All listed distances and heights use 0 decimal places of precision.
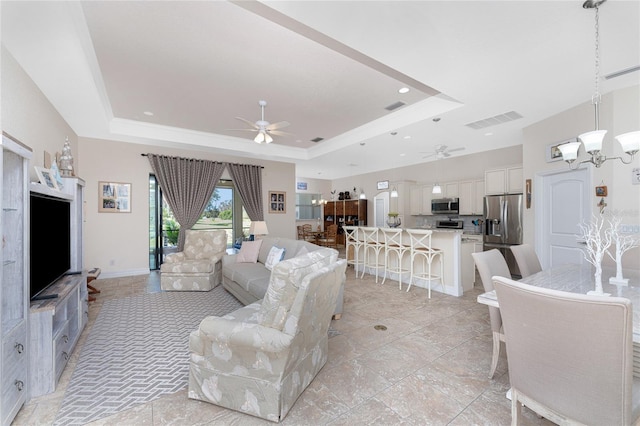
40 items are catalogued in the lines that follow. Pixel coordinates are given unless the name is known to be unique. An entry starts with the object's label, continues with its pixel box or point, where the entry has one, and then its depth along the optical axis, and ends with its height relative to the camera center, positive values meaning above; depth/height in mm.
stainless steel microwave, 6777 +197
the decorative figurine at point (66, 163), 3213 +621
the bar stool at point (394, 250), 4671 -655
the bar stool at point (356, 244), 5711 -670
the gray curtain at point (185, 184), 5854 +683
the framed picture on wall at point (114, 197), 5355 +345
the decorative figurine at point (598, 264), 1779 -362
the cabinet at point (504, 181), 5438 +691
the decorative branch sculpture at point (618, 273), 1945 -467
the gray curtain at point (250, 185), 6749 +725
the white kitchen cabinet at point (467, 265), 4445 -885
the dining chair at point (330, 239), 8895 -866
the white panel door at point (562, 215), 3758 -28
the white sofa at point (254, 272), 3357 -842
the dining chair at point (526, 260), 2781 -496
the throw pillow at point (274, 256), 3886 -622
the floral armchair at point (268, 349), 1658 -876
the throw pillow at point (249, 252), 4551 -661
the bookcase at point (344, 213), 9875 +18
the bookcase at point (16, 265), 1710 -347
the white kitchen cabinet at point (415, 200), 7781 +397
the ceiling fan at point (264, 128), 3852 +1268
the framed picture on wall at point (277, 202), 7352 +330
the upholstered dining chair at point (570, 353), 1065 -618
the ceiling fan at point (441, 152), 4977 +1160
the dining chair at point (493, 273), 2096 -526
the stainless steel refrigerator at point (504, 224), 5312 -217
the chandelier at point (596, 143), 1940 +544
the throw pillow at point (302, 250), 3571 -496
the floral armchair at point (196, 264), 4418 -840
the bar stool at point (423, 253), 4254 -648
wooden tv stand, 1930 -961
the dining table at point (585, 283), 1622 -549
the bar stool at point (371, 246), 5108 -656
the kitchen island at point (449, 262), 4254 -794
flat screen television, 2146 -247
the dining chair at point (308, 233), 10238 -751
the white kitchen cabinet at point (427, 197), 7480 +454
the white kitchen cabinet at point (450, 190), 6863 +611
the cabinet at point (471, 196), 6356 +413
